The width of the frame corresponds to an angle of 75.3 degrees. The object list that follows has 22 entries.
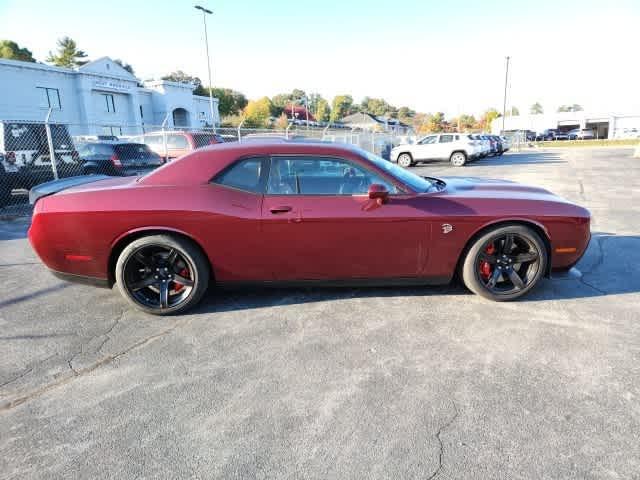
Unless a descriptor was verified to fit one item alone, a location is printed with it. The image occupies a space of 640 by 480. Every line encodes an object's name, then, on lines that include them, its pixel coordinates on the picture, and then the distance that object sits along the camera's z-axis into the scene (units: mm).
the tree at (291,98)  133275
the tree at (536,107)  119094
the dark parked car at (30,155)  8648
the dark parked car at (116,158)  10680
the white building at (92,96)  27828
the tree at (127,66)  81062
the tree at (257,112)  57084
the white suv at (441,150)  19484
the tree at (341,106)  126431
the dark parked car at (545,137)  56825
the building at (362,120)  85562
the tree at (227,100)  72688
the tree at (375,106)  134562
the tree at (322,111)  123000
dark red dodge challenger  3494
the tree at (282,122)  67850
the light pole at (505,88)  46375
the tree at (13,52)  58062
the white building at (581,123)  62125
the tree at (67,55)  66375
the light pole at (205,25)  34875
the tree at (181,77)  95350
